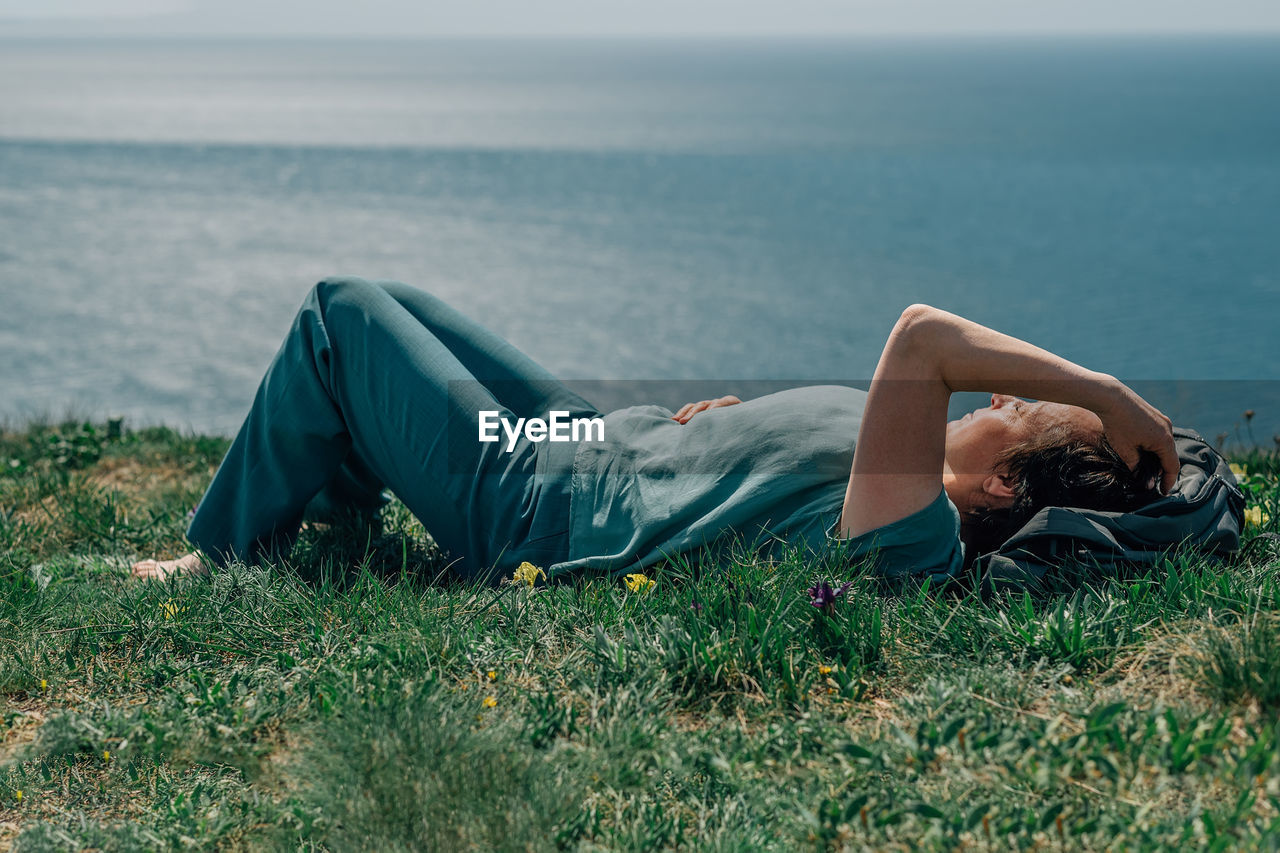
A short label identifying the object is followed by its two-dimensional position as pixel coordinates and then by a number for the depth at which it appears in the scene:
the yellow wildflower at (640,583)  3.12
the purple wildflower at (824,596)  2.79
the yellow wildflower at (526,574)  3.27
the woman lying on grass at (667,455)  2.99
